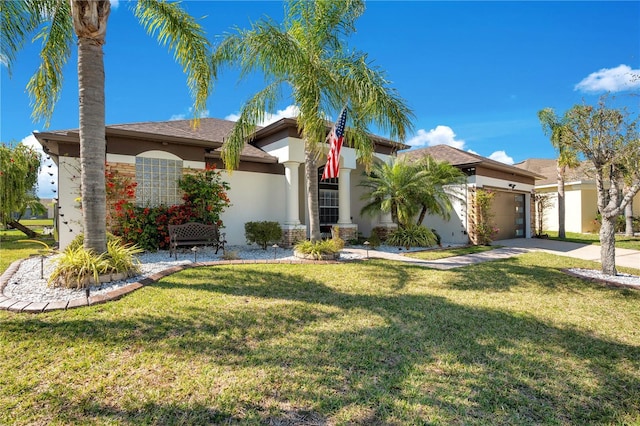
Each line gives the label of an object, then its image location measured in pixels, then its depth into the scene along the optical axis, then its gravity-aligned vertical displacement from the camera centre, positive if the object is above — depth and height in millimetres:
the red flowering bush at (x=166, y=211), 10133 +287
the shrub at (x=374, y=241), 13057 -1009
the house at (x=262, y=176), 10141 +1807
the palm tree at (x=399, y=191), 13312 +1148
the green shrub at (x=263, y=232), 12109 -548
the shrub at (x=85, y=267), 6012 -946
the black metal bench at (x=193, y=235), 9852 -542
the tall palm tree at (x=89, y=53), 6402 +4066
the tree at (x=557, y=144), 18156 +4194
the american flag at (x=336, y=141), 9039 +2242
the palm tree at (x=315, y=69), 8555 +4287
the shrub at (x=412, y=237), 13797 -904
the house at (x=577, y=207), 22366 +647
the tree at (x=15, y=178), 14727 +2122
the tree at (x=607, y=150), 7377 +1644
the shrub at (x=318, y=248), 9828 -968
